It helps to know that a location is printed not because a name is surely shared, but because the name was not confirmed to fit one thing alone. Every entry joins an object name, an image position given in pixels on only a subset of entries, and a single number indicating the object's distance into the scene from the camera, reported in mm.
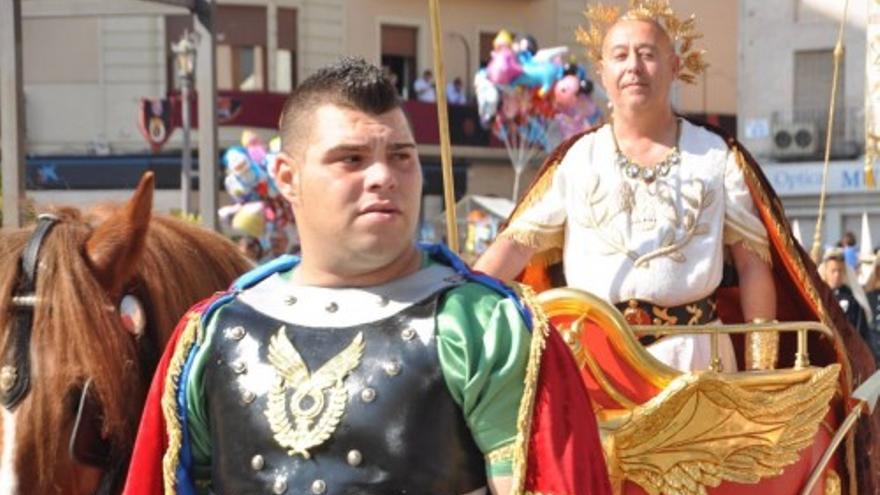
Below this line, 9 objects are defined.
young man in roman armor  5235
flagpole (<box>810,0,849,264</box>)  10630
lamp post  33072
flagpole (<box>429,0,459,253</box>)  7641
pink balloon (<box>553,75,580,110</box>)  31582
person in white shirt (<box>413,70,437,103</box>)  50939
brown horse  6102
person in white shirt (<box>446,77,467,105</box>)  53307
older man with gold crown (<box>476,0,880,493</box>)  9238
